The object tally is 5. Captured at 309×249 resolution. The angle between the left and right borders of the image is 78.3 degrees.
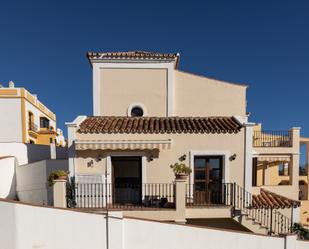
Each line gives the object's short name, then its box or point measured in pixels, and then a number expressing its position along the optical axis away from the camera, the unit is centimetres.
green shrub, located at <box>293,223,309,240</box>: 1347
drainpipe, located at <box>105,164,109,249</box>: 857
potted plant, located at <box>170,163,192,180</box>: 1147
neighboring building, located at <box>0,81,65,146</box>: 3353
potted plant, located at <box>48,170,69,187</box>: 1145
